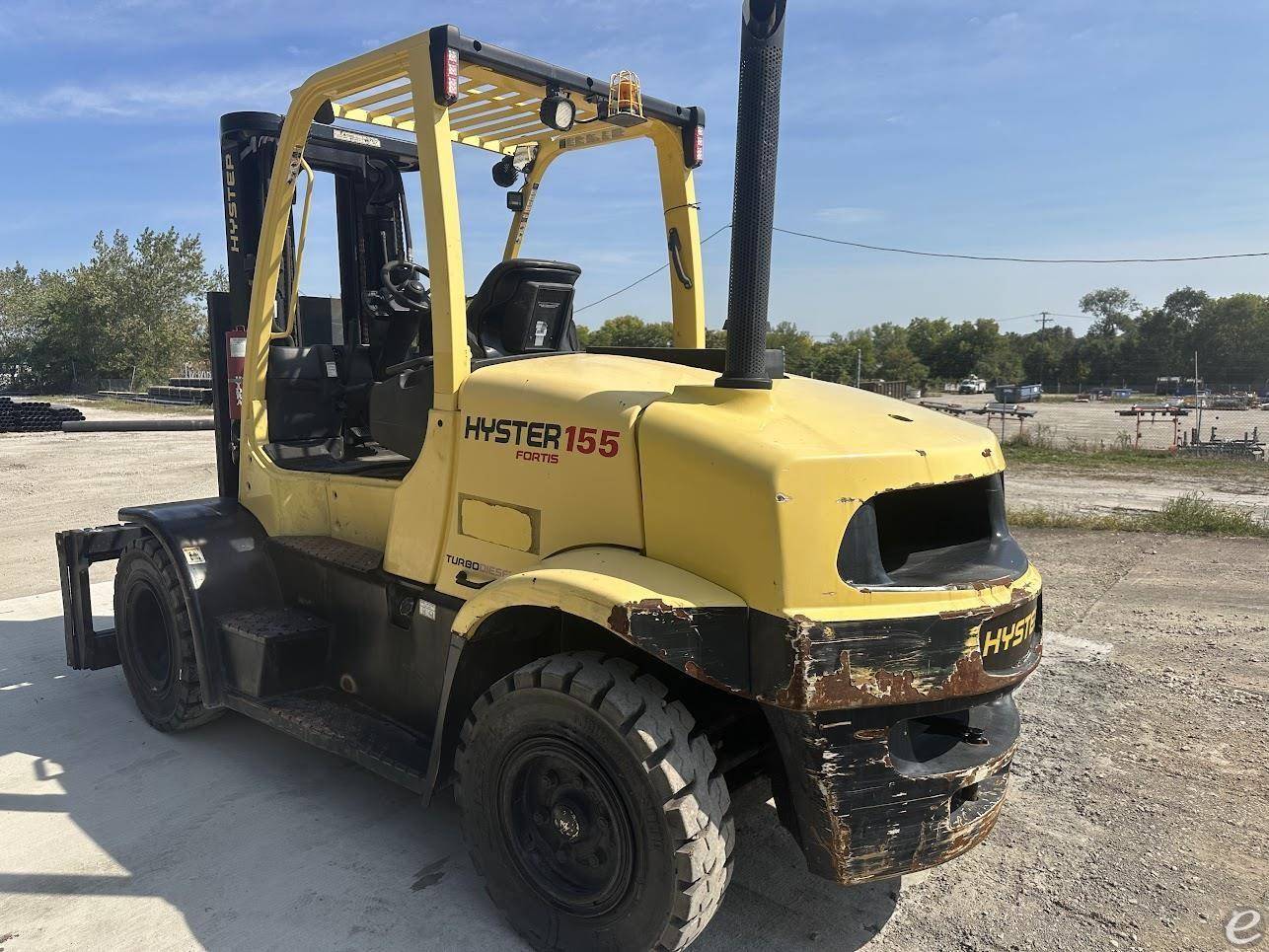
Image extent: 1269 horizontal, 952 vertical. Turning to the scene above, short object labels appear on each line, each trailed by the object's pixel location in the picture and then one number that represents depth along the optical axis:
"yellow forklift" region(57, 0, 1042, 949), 2.53
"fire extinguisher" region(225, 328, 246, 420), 5.16
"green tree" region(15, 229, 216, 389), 54.84
